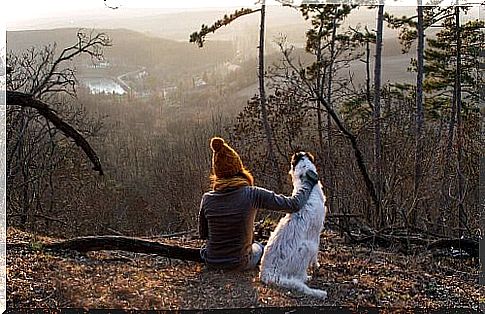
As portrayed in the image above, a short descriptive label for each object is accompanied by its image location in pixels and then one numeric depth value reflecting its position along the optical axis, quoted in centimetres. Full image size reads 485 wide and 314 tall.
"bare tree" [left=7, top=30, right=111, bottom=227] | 495
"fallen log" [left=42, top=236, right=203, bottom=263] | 447
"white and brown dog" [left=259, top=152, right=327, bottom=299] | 396
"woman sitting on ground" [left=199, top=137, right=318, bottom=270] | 411
